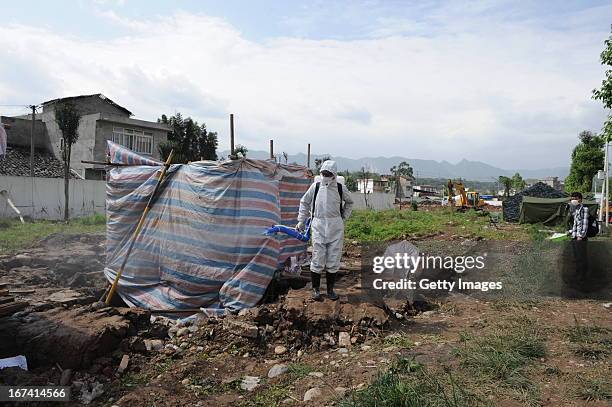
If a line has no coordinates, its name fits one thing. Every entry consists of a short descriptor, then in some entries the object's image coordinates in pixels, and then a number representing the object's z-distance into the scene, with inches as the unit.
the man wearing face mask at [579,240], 251.3
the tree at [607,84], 375.2
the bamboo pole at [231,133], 295.5
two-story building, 997.8
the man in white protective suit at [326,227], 203.0
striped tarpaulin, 216.1
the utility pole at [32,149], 871.0
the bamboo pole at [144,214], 234.2
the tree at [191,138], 1110.4
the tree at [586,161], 1165.7
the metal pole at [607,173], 550.4
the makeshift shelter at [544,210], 782.5
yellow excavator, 1161.4
